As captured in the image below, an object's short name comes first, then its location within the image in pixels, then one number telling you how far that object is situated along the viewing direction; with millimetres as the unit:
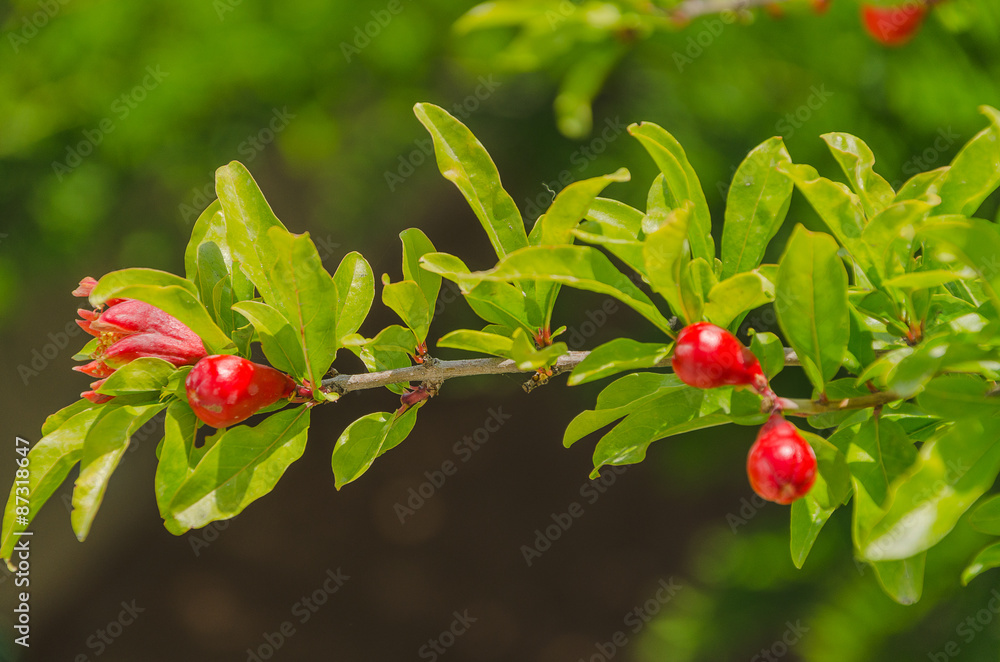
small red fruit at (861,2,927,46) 1112
